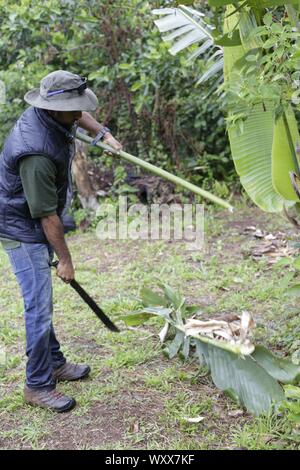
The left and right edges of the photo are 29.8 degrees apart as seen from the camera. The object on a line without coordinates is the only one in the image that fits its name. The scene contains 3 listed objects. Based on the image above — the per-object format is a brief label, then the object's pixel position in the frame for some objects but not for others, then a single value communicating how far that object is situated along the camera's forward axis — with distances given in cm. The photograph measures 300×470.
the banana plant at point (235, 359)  283
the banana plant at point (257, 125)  252
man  276
